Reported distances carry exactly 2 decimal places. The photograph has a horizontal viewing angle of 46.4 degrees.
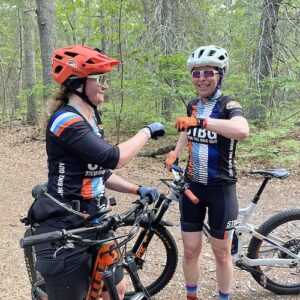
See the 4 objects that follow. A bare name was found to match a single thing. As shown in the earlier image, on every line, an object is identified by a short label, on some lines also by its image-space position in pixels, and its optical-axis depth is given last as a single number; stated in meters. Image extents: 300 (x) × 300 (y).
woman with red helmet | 2.10
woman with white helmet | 3.03
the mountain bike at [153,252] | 3.33
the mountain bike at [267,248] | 3.57
